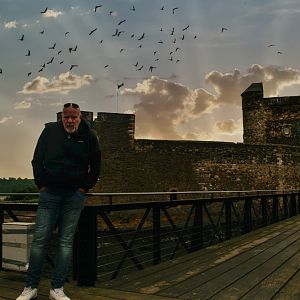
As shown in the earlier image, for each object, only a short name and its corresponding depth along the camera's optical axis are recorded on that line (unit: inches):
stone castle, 730.2
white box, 138.7
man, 112.2
